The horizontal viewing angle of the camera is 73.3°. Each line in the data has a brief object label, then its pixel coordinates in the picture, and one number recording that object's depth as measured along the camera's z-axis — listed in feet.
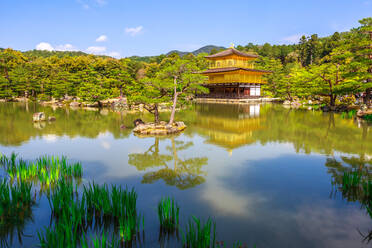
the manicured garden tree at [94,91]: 109.40
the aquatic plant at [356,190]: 19.43
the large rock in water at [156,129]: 48.19
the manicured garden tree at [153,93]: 47.85
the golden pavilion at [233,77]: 134.41
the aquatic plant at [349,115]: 68.54
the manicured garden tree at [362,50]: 66.70
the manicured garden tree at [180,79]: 47.47
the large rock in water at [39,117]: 63.31
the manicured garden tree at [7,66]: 132.26
